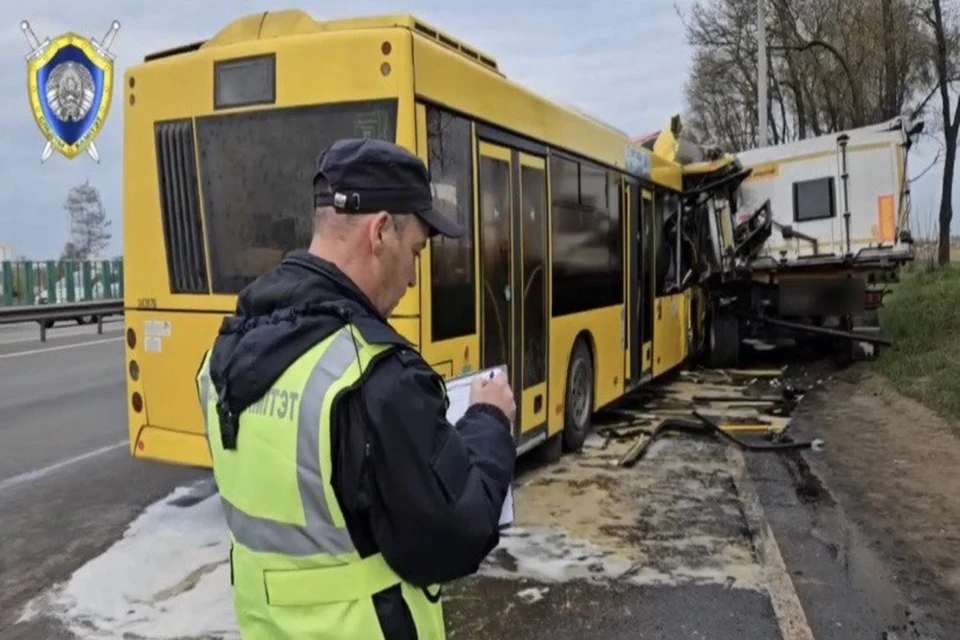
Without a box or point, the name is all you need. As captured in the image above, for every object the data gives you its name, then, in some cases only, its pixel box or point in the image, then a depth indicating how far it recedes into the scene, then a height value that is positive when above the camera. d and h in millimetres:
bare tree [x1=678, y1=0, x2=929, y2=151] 26016 +5912
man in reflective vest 1661 -317
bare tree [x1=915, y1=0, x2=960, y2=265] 26359 +4731
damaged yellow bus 5602 +547
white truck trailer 13414 +230
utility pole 27109 +4934
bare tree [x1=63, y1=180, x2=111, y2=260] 48128 +2932
